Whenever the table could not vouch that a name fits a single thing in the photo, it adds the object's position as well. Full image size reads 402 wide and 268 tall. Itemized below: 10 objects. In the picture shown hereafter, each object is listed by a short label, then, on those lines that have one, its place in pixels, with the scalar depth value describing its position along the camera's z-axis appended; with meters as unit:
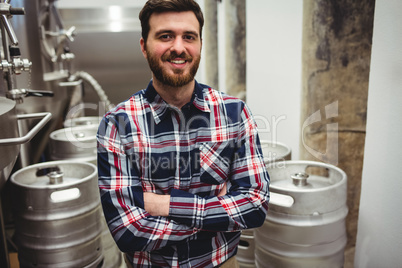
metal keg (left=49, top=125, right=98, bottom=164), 1.88
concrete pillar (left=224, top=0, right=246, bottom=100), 3.15
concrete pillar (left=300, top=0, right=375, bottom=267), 1.59
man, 1.01
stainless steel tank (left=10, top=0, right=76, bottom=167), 2.01
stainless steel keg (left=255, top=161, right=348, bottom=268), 1.25
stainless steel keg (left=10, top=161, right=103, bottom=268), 1.37
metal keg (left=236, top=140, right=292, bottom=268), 1.69
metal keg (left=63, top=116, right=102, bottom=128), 2.45
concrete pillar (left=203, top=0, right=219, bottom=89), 3.79
